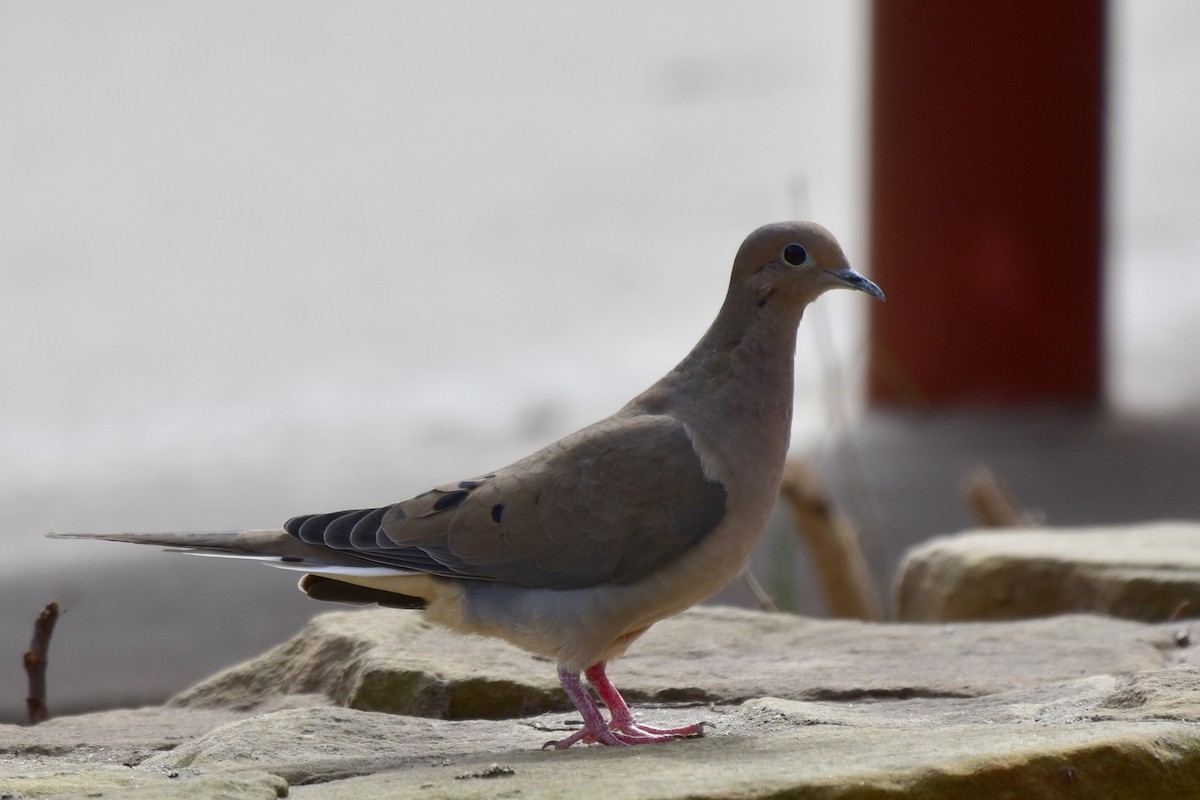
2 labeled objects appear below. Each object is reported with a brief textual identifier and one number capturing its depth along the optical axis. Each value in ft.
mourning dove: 21.06
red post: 57.16
